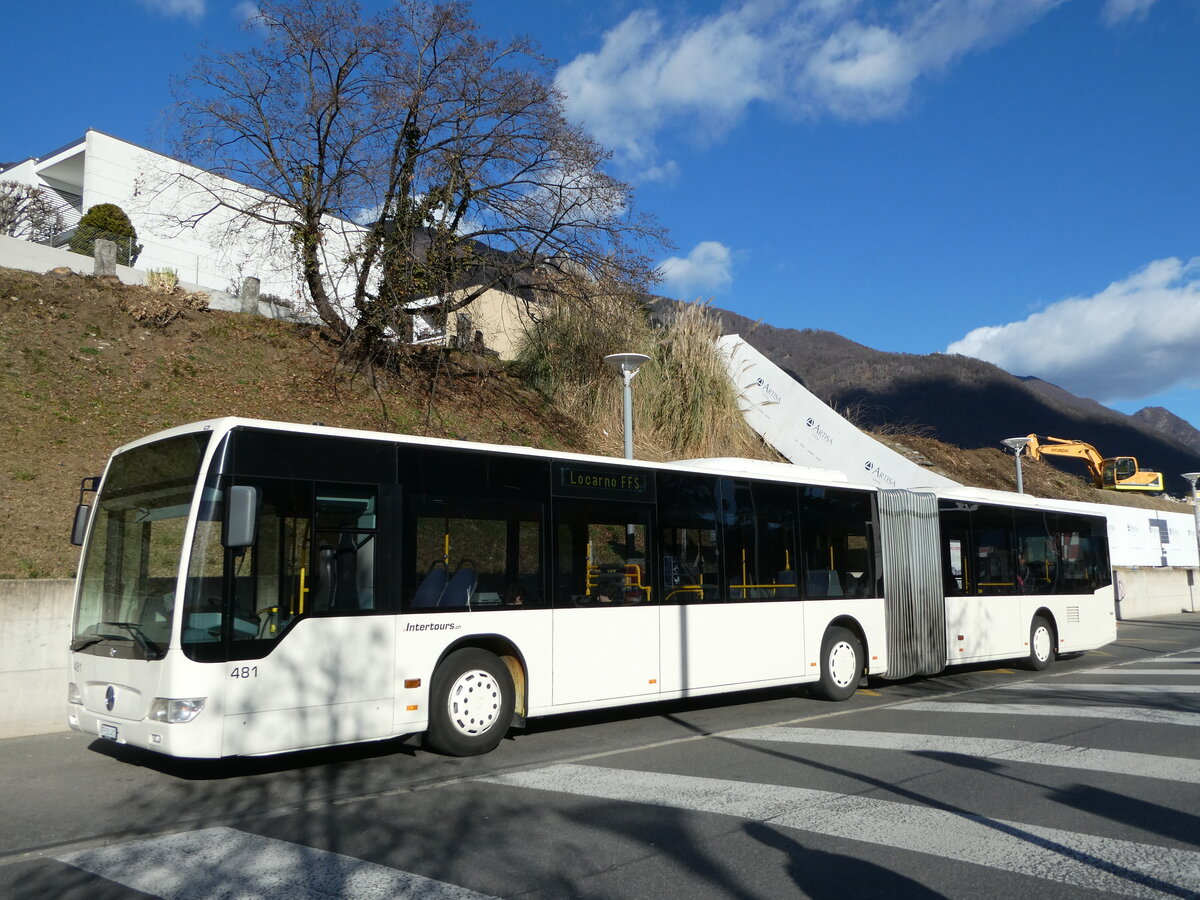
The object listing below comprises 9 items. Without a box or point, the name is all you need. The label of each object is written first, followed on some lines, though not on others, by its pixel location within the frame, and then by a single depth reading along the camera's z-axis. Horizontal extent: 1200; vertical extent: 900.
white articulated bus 7.31
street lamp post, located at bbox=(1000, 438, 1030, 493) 26.99
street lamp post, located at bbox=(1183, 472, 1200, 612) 33.88
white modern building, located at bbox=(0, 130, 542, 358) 36.56
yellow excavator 52.69
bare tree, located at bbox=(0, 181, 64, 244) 34.19
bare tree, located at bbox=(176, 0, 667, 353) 20.78
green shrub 26.33
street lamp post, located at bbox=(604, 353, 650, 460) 15.53
